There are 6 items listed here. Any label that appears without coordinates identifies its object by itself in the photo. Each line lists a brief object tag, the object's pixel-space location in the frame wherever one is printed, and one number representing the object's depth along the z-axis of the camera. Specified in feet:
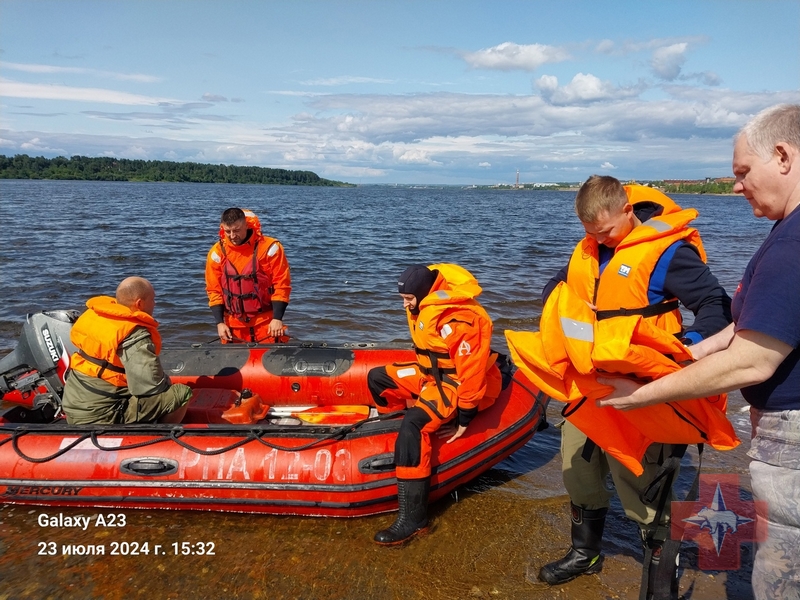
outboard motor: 13.93
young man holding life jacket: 6.64
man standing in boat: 17.44
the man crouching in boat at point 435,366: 11.51
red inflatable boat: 12.21
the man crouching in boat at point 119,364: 12.32
